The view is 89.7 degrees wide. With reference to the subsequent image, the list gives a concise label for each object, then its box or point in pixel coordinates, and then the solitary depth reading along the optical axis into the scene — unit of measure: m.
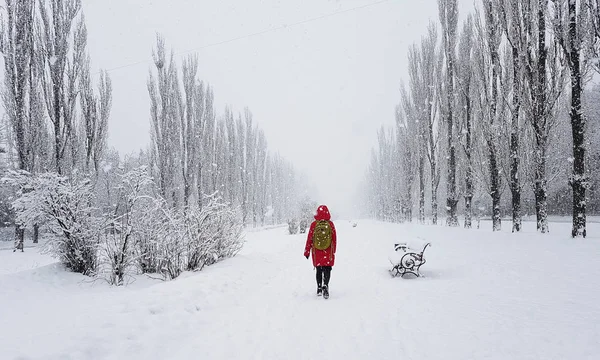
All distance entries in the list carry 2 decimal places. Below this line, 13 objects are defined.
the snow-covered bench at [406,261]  6.90
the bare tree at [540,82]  9.42
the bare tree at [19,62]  13.75
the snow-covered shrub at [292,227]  20.55
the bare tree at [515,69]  10.16
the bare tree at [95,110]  14.48
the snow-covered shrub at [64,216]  6.57
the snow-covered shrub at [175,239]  7.11
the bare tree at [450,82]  16.66
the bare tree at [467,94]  15.44
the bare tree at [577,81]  7.83
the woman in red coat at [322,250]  5.71
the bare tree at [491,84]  12.78
